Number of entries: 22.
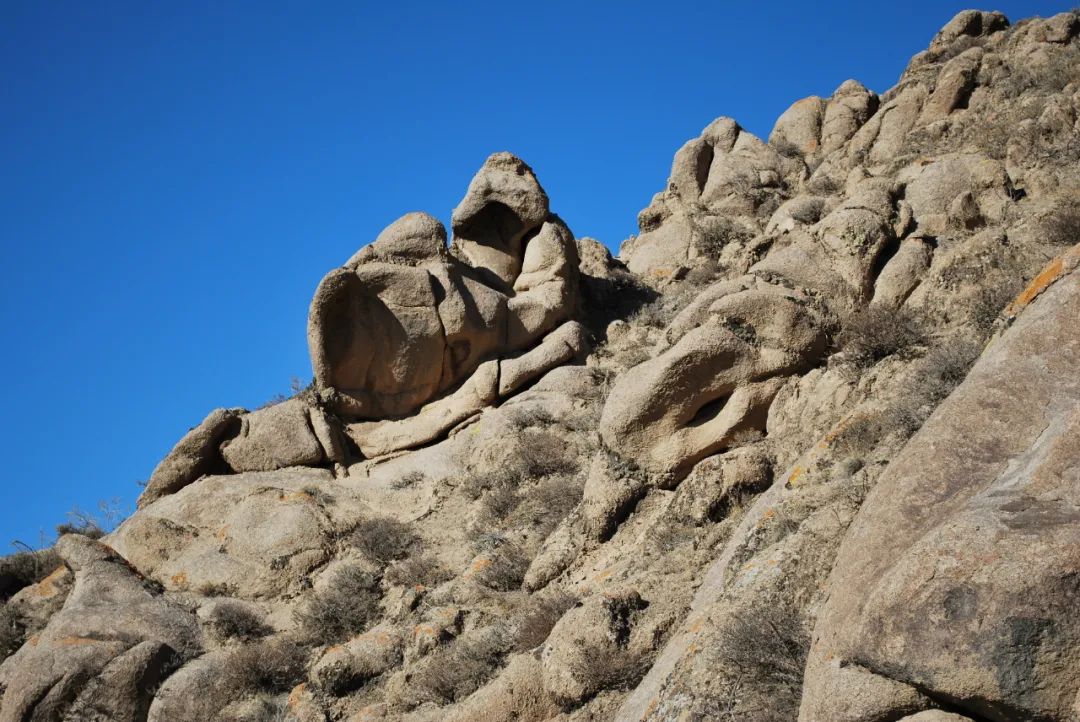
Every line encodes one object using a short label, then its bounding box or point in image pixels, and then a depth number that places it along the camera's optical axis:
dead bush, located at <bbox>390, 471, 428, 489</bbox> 15.80
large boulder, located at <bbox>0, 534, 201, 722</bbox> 11.80
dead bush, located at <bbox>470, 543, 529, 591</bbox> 11.91
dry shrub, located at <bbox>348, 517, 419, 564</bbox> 14.02
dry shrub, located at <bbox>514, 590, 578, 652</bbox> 9.71
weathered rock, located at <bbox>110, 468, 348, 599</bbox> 14.24
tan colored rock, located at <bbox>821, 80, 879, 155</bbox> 24.23
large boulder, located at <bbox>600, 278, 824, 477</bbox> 11.16
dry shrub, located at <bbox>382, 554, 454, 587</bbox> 13.27
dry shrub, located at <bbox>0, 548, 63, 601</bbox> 16.53
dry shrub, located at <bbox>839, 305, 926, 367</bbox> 10.46
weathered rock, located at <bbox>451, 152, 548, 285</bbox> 19.77
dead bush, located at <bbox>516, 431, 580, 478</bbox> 14.19
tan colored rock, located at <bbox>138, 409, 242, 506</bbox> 16.27
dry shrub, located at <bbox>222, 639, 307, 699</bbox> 11.97
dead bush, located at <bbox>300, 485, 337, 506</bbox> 15.19
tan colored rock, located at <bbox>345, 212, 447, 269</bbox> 17.80
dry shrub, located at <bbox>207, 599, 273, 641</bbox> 13.20
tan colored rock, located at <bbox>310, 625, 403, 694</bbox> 11.06
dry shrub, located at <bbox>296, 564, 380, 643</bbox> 12.90
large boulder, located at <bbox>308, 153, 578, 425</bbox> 16.97
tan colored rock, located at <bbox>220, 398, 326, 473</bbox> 16.45
